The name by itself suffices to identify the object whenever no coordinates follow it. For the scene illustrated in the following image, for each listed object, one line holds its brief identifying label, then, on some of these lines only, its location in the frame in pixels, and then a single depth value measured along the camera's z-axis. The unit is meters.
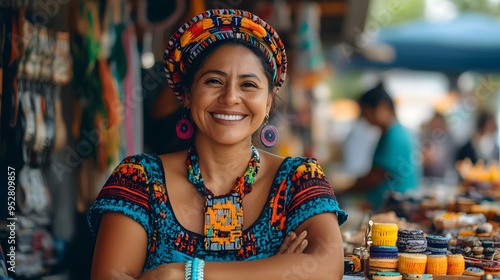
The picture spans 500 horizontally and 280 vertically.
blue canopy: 9.75
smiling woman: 2.25
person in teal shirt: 6.11
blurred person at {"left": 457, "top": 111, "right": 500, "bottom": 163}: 9.24
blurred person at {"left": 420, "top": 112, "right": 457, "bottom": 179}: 10.93
